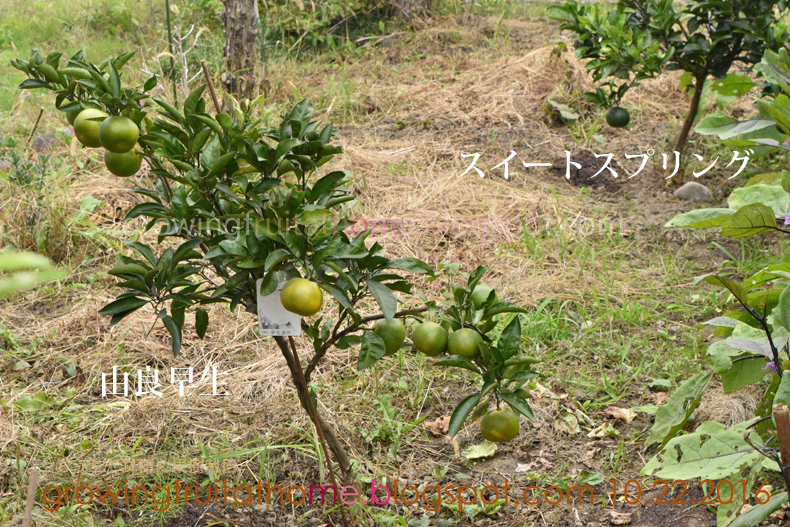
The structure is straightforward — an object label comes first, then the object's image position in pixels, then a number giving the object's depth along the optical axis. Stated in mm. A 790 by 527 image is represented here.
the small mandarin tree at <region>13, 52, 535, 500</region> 1393
